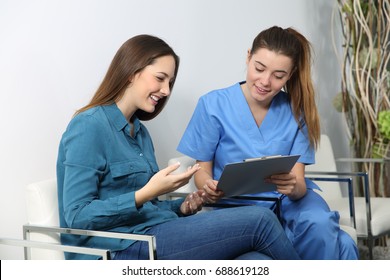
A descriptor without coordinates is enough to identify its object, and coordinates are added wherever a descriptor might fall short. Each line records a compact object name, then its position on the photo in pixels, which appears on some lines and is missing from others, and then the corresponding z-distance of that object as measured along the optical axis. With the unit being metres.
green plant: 3.28
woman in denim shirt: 1.79
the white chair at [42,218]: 1.91
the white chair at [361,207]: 2.64
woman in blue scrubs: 2.23
